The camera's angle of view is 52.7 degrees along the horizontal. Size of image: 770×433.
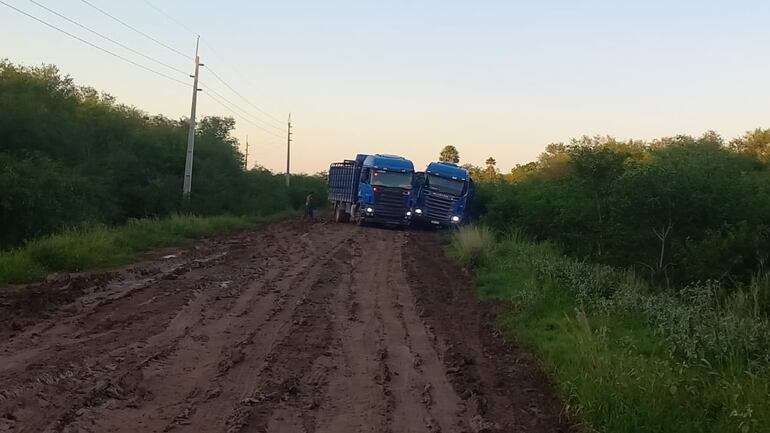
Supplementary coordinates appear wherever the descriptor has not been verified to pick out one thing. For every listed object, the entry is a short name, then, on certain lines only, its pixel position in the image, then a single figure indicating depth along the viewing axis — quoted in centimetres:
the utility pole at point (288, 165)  7420
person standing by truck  4741
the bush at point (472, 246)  2239
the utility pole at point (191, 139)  3825
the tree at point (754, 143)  4999
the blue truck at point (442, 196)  4000
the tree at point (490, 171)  6219
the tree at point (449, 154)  9681
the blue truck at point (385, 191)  3916
